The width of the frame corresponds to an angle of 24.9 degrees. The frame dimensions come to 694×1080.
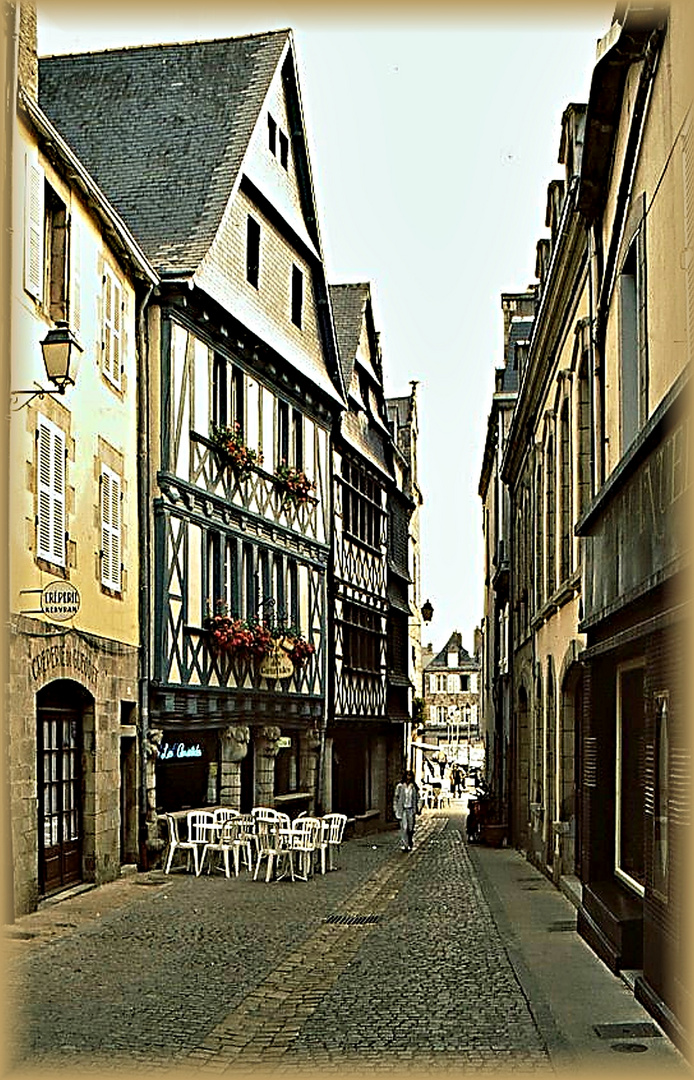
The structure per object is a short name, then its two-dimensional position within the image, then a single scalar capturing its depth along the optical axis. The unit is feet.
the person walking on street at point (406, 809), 87.71
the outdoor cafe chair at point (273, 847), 60.39
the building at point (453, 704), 296.16
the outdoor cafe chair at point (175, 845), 59.77
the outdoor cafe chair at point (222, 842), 59.90
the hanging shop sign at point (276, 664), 74.90
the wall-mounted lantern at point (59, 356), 46.03
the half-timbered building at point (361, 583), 97.09
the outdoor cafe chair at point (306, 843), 61.52
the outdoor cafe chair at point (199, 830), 61.21
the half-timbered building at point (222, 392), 64.49
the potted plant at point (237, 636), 68.18
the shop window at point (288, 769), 87.92
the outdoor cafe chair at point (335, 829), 68.16
